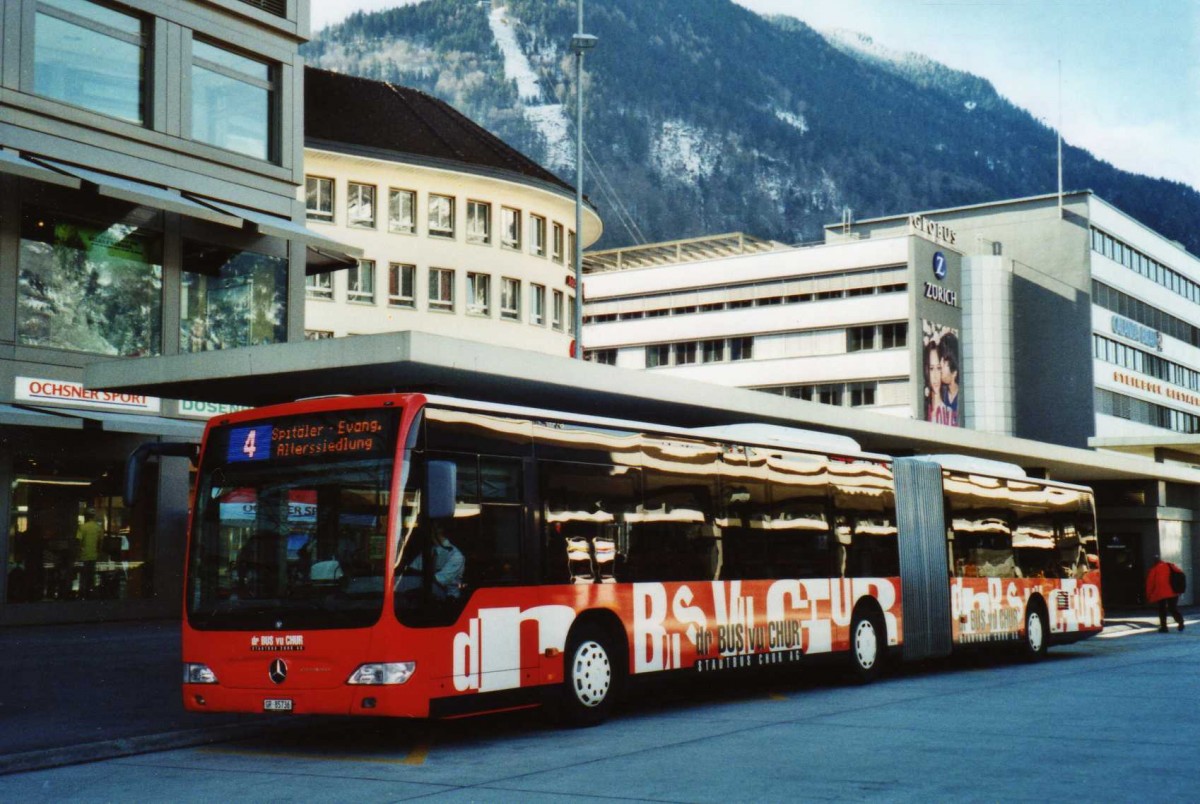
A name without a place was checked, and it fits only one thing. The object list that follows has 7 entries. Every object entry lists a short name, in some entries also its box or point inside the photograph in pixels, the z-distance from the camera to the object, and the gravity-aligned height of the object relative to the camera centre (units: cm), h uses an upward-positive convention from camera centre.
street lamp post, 3130 +901
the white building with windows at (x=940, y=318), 8669 +1532
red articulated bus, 1153 +8
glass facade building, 2408 +583
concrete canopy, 1673 +242
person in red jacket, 3184 -66
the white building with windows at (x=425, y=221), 5722 +1406
